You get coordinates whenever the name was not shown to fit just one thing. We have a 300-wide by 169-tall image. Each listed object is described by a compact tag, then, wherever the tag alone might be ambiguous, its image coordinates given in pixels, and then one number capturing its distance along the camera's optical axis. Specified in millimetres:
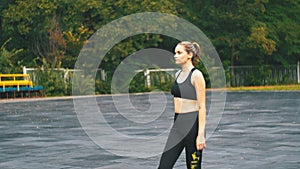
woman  7031
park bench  31547
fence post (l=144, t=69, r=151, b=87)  38125
